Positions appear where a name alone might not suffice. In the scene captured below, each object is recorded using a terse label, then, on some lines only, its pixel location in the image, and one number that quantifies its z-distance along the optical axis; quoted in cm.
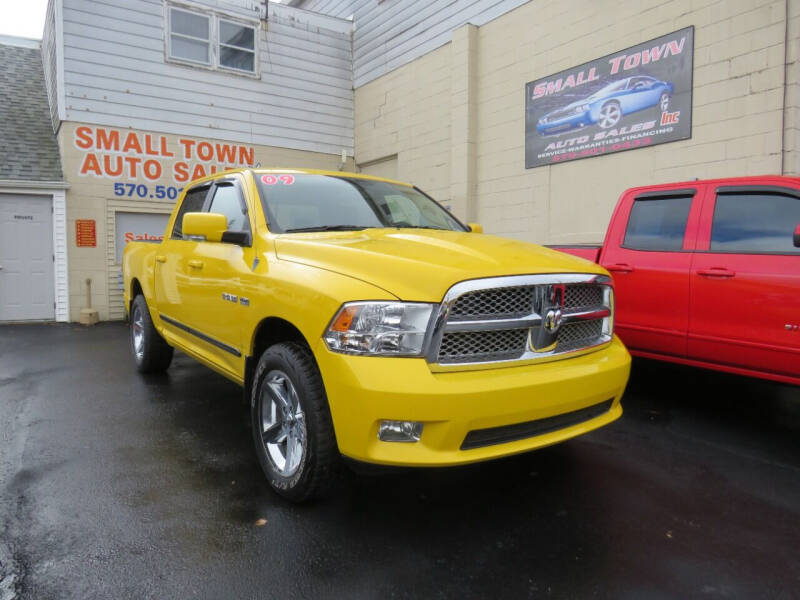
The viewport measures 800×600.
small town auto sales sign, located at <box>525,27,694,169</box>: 729
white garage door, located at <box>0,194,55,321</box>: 1043
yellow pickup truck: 241
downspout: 623
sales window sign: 1121
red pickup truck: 392
